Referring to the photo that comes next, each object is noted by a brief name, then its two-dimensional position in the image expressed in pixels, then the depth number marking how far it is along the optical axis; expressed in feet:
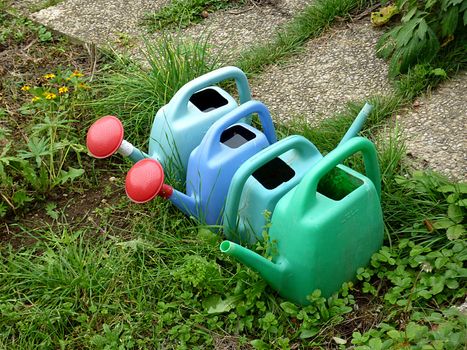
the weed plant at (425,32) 8.97
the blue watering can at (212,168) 6.91
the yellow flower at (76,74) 10.11
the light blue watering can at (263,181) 6.68
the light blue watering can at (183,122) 7.75
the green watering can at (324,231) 6.26
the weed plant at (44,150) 8.80
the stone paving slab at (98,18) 11.82
